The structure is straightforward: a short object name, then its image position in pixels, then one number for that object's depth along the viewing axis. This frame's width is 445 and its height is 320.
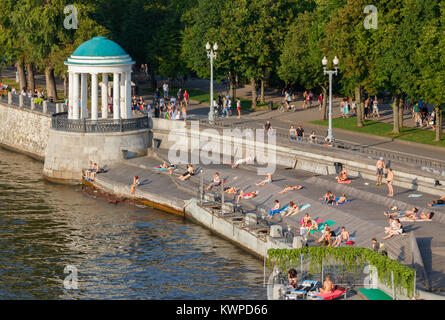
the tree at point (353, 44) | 79.12
